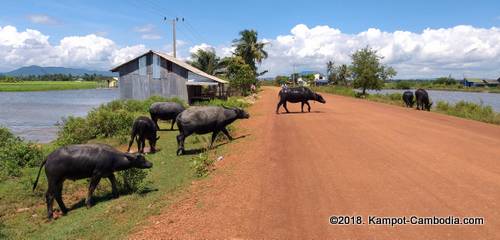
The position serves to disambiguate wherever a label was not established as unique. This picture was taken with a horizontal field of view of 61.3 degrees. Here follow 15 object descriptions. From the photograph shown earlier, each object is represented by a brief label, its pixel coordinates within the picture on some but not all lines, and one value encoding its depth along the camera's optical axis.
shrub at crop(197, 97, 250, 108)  29.39
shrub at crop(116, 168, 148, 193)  9.89
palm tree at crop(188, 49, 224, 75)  62.62
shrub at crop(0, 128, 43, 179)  12.74
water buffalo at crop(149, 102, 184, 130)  21.59
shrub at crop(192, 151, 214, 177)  10.34
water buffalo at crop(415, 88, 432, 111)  27.95
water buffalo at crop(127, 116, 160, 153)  15.09
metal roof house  37.66
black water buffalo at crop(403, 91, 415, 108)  31.36
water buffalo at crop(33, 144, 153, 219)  9.00
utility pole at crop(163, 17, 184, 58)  46.33
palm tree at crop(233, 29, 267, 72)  69.12
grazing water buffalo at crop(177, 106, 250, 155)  14.22
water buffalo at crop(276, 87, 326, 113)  23.57
